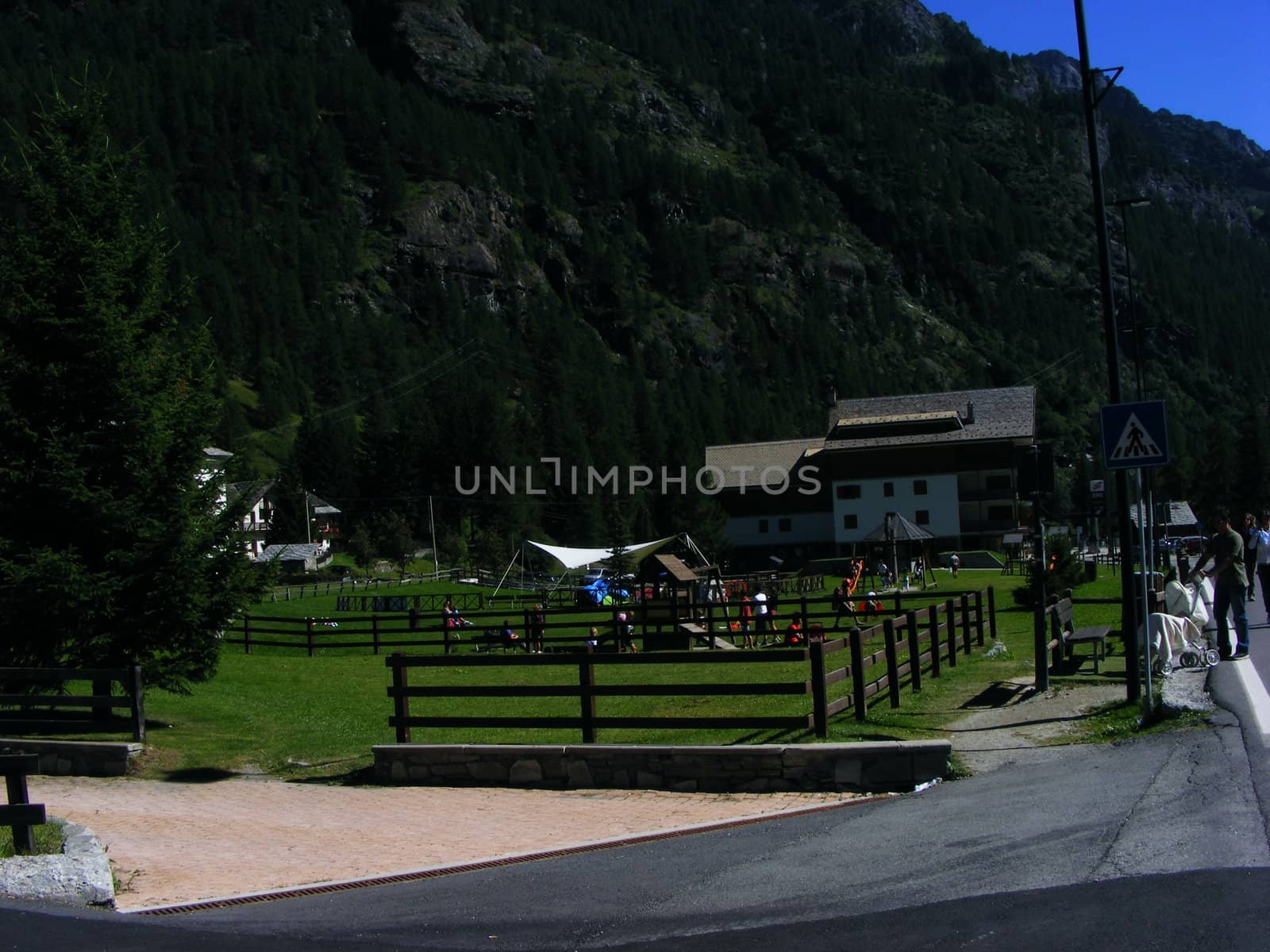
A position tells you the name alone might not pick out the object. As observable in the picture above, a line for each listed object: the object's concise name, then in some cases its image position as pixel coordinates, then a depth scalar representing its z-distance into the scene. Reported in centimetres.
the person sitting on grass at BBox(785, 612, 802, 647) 2331
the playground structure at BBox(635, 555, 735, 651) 2395
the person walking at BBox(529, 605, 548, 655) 2643
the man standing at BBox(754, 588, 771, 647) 2242
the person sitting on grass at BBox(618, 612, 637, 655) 2423
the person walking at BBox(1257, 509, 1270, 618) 1823
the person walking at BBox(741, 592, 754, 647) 2231
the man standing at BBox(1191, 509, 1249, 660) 1366
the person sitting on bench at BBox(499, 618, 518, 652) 2599
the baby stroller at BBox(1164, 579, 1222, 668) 1271
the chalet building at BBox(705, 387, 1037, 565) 7862
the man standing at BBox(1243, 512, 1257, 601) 1902
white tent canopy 5616
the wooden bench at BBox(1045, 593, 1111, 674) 1405
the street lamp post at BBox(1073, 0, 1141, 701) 1121
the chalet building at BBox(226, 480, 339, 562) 9981
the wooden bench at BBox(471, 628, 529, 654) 2630
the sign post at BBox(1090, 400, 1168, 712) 1083
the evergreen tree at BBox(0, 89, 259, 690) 1553
